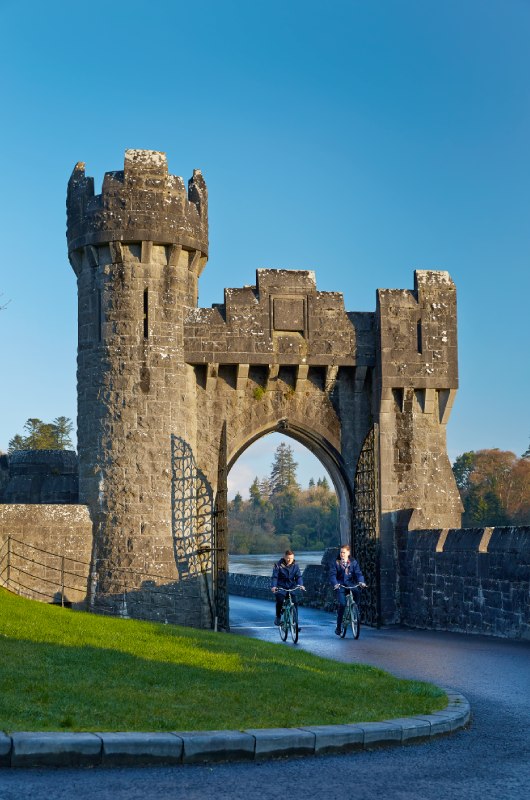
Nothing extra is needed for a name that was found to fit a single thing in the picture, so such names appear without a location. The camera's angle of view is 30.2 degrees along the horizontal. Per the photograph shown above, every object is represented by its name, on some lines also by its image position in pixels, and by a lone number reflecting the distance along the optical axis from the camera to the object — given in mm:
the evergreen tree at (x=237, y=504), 127450
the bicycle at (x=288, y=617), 15125
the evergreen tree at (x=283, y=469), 143000
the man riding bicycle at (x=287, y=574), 15500
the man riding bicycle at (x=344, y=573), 15898
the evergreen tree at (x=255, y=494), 124438
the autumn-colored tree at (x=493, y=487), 63719
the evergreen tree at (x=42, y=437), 60906
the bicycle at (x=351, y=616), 15672
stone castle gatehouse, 18453
